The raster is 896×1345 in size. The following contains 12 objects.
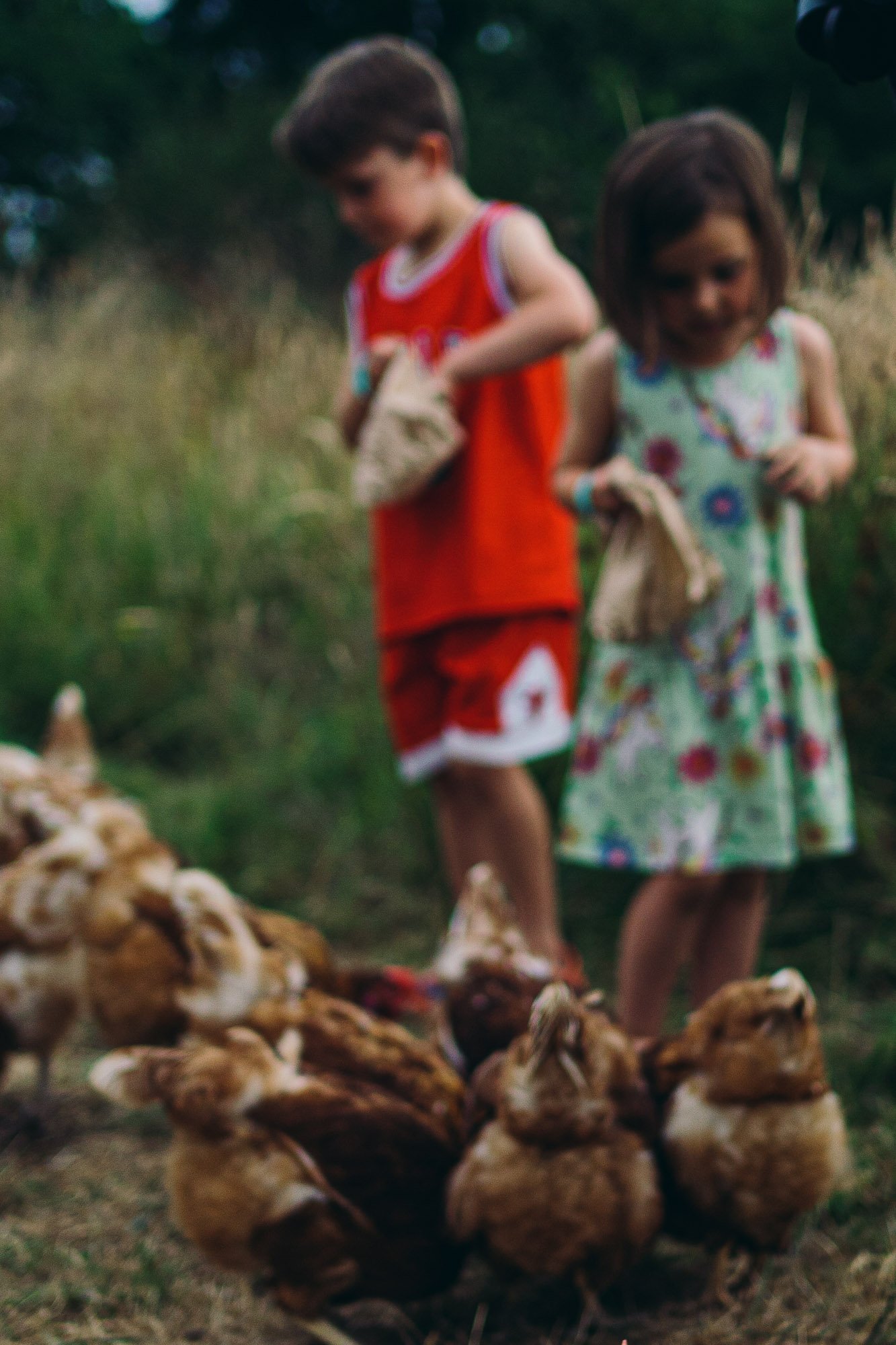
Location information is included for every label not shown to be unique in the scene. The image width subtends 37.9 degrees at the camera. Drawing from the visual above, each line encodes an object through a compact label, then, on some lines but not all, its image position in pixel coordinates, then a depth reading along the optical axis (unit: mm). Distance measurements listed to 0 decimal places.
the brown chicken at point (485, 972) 2035
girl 2023
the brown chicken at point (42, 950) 2113
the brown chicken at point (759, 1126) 1606
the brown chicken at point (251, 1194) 1604
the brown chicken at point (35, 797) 2613
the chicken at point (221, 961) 1978
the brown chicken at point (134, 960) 2090
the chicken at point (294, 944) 2076
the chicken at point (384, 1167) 1641
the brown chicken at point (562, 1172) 1576
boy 2496
